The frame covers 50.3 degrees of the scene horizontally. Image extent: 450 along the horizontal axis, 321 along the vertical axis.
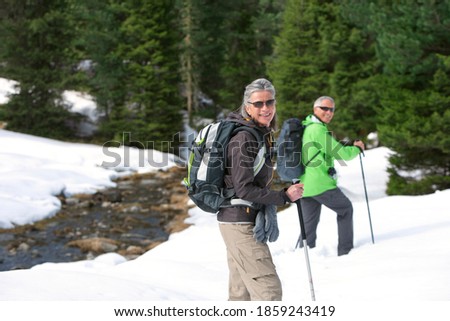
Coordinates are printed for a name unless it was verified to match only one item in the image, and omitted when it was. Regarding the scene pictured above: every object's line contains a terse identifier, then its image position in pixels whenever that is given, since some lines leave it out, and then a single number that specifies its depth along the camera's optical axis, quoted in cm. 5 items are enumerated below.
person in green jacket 646
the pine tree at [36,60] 2798
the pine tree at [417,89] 1152
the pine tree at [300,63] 2552
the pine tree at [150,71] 2914
